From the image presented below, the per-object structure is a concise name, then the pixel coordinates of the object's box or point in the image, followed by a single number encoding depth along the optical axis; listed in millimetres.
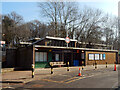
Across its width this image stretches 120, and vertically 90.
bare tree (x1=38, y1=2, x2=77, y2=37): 41094
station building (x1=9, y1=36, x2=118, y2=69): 20750
